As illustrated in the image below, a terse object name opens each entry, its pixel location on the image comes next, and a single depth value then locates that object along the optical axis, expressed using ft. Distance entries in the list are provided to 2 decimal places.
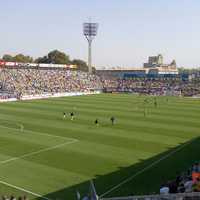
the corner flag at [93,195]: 30.99
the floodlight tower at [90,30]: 331.77
